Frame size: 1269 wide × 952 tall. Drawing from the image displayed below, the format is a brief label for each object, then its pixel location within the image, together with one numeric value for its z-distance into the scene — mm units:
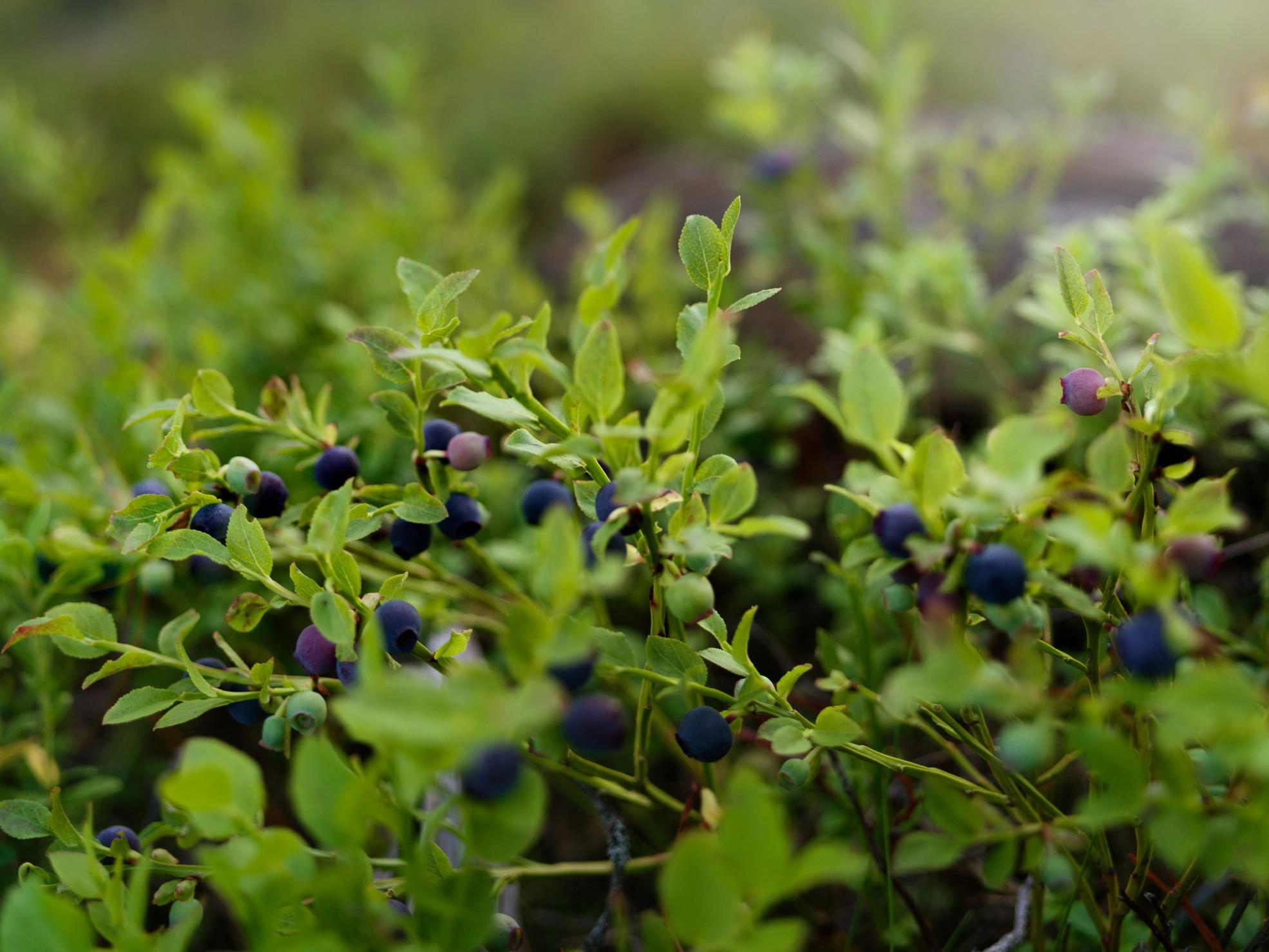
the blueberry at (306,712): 370
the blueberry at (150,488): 429
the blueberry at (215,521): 387
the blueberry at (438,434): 396
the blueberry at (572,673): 325
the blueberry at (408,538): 393
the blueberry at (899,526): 341
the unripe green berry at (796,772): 374
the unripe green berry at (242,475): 387
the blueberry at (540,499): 409
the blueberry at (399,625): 365
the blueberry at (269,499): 394
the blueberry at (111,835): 387
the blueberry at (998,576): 334
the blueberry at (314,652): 370
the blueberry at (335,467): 396
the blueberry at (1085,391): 372
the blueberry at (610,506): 352
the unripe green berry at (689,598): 349
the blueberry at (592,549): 362
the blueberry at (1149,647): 326
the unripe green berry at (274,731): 373
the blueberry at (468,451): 381
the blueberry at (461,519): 389
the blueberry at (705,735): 366
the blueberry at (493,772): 322
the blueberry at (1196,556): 332
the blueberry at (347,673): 364
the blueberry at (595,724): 329
